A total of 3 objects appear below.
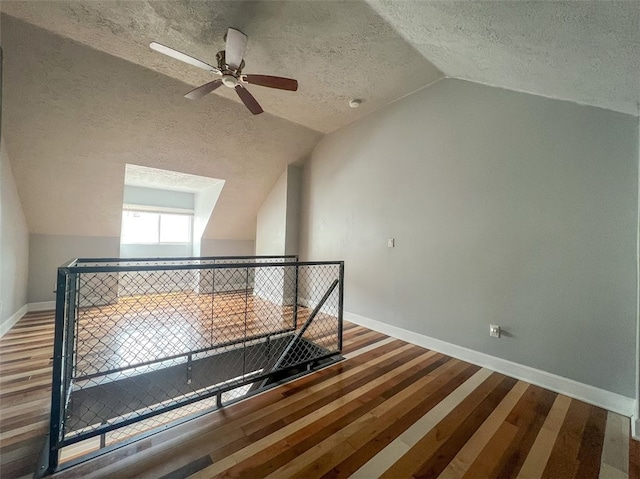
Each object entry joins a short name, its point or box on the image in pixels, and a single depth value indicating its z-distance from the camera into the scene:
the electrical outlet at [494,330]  2.44
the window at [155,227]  5.72
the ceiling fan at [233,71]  1.87
